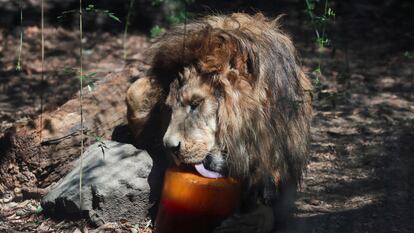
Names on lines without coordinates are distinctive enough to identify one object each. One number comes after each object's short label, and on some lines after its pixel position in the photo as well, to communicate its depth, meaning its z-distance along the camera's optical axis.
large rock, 8.97
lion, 8.29
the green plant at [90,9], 7.75
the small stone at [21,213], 9.67
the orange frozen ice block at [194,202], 8.16
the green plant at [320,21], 7.85
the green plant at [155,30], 14.65
